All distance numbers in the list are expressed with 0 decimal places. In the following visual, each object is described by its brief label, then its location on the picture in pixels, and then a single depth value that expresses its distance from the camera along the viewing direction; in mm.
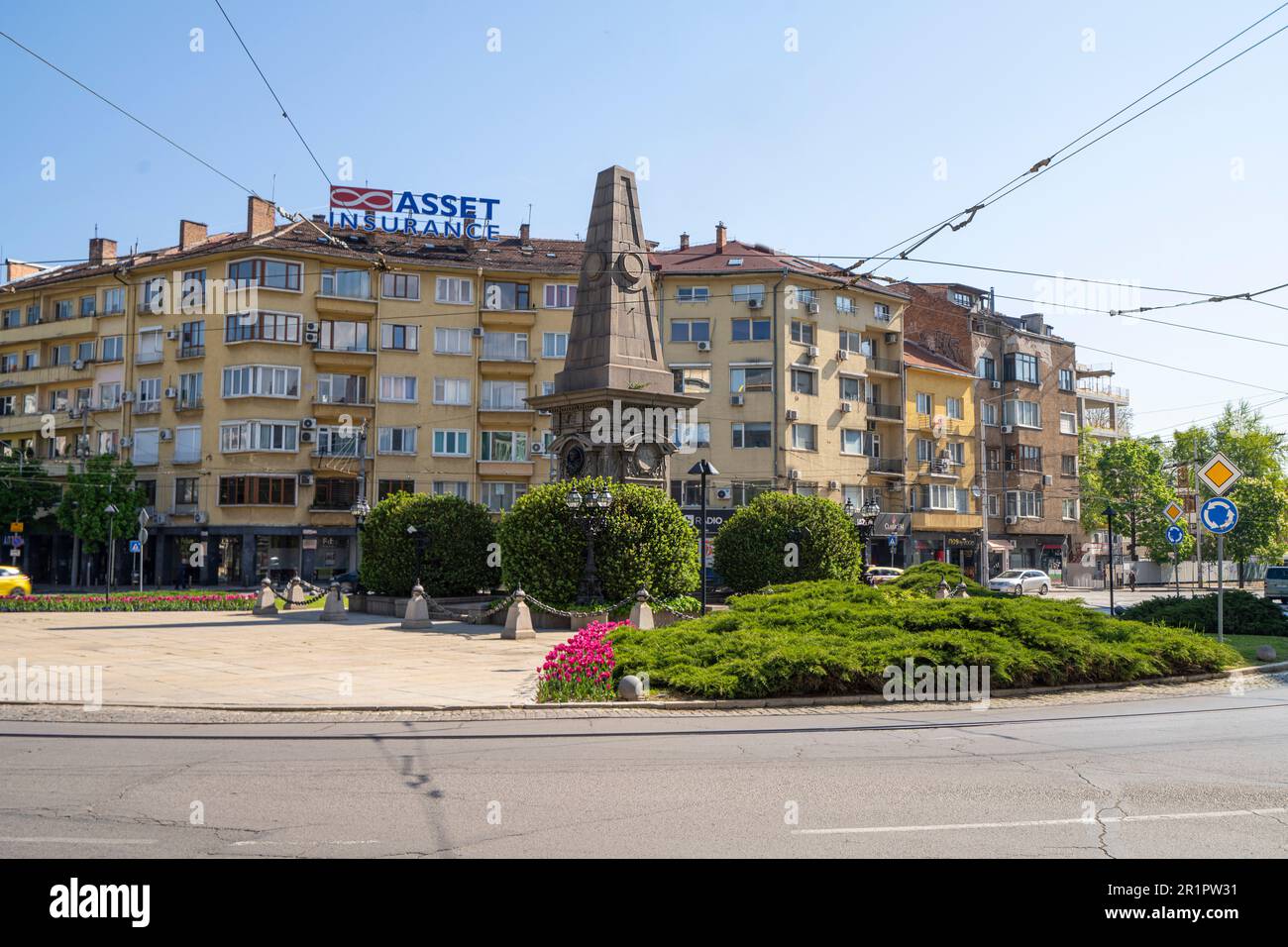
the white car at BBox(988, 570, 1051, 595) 49462
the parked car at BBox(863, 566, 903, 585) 40772
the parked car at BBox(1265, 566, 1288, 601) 45656
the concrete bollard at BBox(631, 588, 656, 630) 20969
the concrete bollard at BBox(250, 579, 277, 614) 32031
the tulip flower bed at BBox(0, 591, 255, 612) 32188
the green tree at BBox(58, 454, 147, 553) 53531
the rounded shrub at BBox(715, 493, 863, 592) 28094
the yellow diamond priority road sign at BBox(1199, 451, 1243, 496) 18594
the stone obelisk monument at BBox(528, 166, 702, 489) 25328
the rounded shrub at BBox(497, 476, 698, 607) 24078
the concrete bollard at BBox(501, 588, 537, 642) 22109
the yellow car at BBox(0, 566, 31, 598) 39031
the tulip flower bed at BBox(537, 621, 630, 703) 13336
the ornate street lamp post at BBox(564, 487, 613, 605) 23188
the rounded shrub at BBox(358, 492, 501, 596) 30250
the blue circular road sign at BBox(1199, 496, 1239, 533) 18312
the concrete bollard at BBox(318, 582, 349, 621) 28703
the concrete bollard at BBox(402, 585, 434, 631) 25641
